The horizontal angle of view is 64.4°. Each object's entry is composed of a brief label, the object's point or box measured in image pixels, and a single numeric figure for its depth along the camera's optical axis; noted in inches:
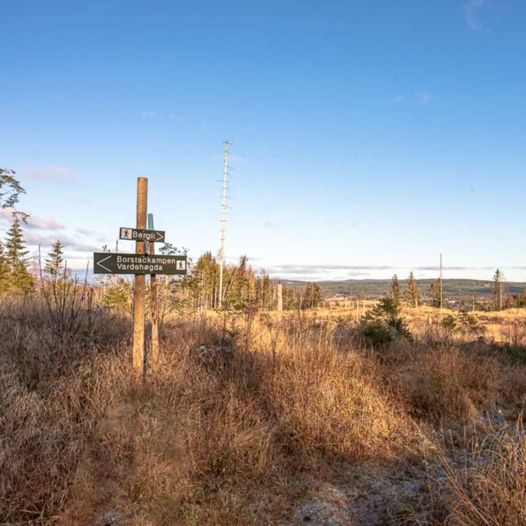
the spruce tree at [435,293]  2546.8
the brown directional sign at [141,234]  215.6
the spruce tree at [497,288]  2920.8
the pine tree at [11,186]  554.9
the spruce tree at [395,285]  2528.5
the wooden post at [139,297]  213.9
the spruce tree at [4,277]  968.4
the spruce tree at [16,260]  1132.1
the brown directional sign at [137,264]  205.1
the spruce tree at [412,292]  2583.7
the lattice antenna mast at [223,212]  1325.5
